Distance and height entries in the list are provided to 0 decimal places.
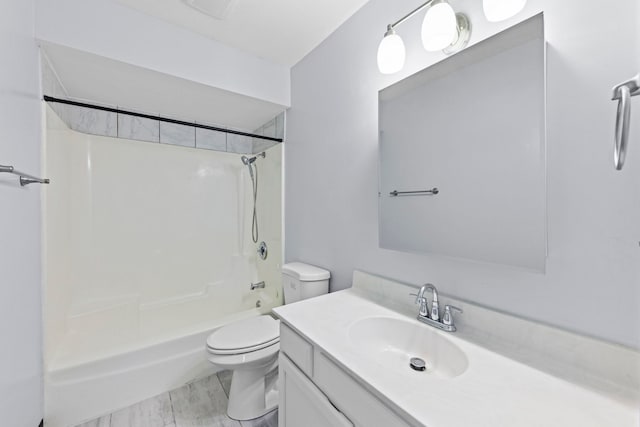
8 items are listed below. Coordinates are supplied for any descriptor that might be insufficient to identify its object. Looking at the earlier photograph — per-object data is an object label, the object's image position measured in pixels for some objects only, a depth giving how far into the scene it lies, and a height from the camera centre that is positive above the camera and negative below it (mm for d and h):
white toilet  1358 -769
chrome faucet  921 -385
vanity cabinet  661 -564
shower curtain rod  1328 +599
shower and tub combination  1443 -394
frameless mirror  785 +217
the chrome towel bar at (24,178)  869 +148
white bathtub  1338 -950
